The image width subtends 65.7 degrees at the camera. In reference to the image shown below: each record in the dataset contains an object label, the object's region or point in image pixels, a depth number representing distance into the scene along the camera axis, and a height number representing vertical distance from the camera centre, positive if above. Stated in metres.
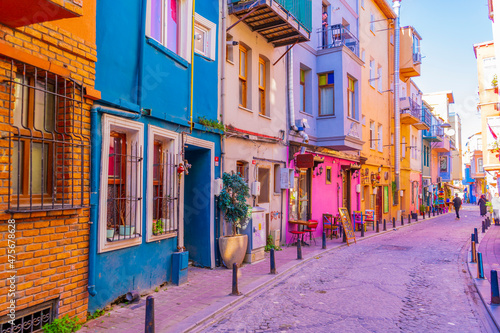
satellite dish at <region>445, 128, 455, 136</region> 36.97 +5.30
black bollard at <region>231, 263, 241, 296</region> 7.31 -1.87
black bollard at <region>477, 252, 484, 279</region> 8.66 -1.83
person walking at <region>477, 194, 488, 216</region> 29.73 -1.39
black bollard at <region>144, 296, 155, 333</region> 4.66 -1.56
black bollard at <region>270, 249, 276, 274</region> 9.13 -1.87
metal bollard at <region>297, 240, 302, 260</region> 10.98 -1.85
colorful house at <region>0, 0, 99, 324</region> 4.53 +0.40
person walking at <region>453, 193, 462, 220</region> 28.33 -1.17
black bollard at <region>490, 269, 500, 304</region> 6.75 -1.81
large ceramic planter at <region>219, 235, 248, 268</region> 9.64 -1.54
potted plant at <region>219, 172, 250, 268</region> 9.68 -0.65
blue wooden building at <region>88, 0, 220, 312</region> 6.18 +0.87
